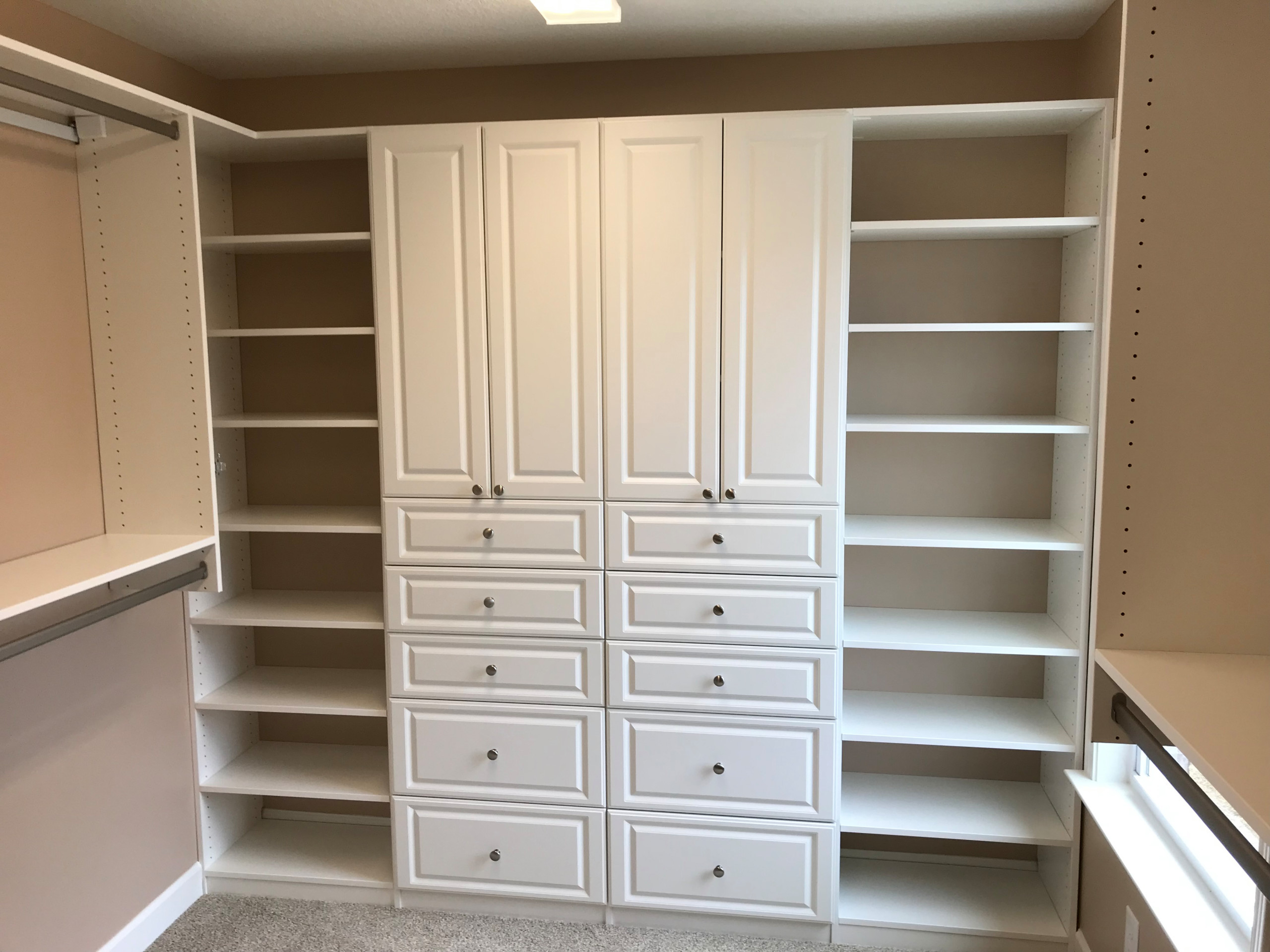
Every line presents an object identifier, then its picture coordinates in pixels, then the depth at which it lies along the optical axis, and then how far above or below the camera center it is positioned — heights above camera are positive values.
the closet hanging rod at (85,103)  1.76 +0.64
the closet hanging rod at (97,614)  1.72 -0.47
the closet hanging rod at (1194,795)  1.04 -0.51
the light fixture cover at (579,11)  2.03 +0.89
